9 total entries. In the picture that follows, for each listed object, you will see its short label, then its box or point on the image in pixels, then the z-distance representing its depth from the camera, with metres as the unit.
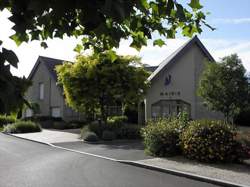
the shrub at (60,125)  34.09
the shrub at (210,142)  12.26
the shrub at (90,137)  20.98
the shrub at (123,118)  31.92
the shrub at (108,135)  21.83
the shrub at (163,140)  14.03
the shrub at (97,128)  23.58
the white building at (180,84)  31.28
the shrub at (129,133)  23.14
